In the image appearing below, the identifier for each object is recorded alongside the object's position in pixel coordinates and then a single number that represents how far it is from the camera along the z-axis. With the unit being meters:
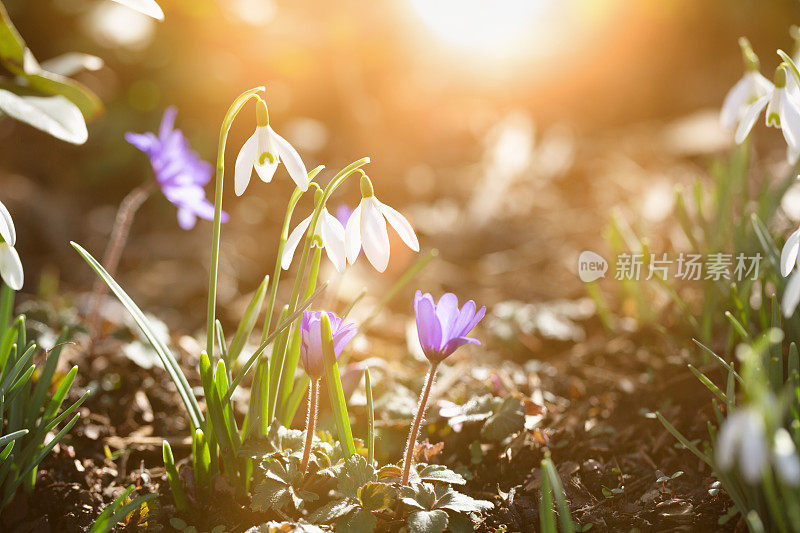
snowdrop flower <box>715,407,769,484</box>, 0.42
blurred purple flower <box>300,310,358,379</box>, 0.50
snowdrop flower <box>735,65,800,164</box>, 0.51
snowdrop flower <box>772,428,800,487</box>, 0.42
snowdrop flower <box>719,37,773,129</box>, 0.58
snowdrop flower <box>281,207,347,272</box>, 0.50
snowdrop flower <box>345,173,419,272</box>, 0.50
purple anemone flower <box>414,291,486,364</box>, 0.50
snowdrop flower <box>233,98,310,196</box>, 0.50
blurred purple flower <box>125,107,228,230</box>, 0.61
